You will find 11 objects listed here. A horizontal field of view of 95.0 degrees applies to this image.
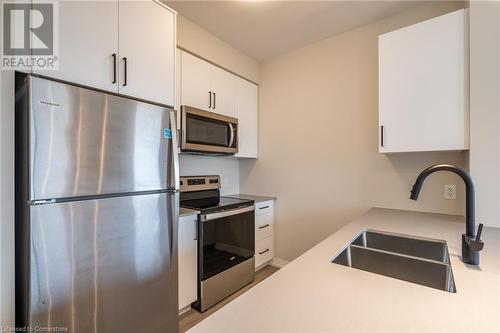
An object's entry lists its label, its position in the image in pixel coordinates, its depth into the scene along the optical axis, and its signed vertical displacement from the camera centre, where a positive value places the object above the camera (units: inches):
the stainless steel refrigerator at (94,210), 40.6 -9.6
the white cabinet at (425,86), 59.2 +21.7
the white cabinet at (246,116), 107.1 +23.3
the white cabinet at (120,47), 47.1 +27.9
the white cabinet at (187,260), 71.9 -30.8
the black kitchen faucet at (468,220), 33.3 -8.5
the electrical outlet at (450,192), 70.4 -8.6
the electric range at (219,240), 77.4 -28.7
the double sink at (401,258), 37.2 -17.5
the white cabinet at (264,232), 102.3 -31.6
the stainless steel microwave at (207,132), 80.8 +12.4
